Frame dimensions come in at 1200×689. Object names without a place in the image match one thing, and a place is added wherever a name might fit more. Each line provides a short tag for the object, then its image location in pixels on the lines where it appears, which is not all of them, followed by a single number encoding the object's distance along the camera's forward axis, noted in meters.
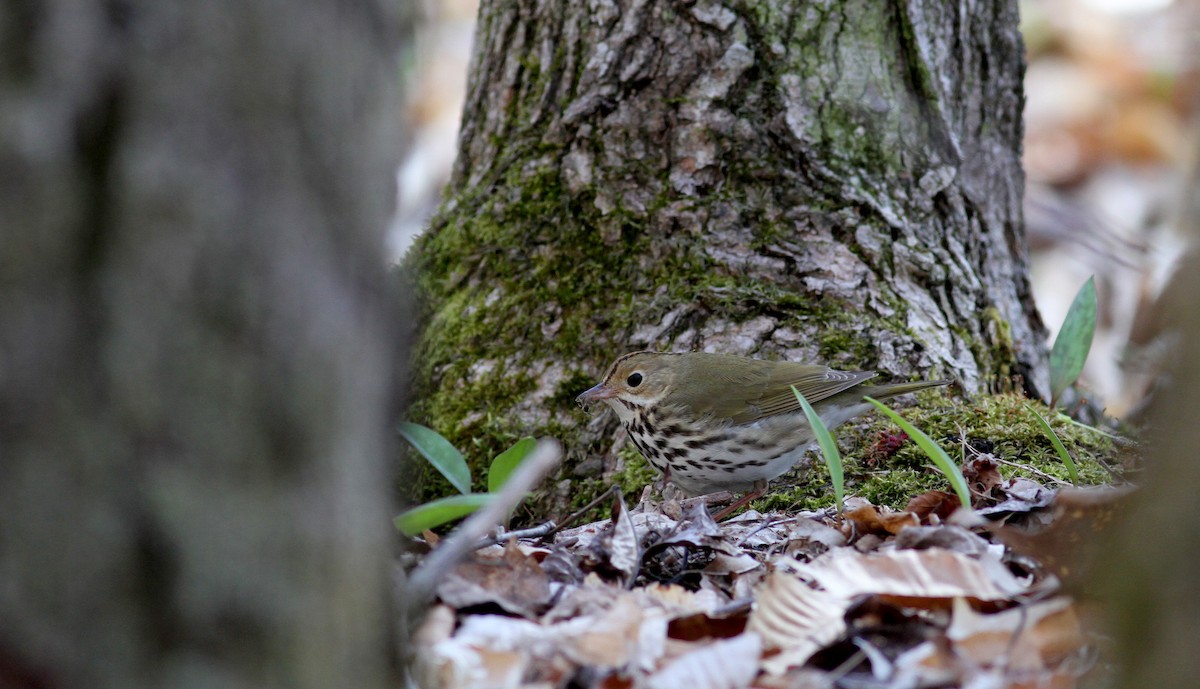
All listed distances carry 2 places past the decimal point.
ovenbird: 7.91
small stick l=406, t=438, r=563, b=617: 2.94
